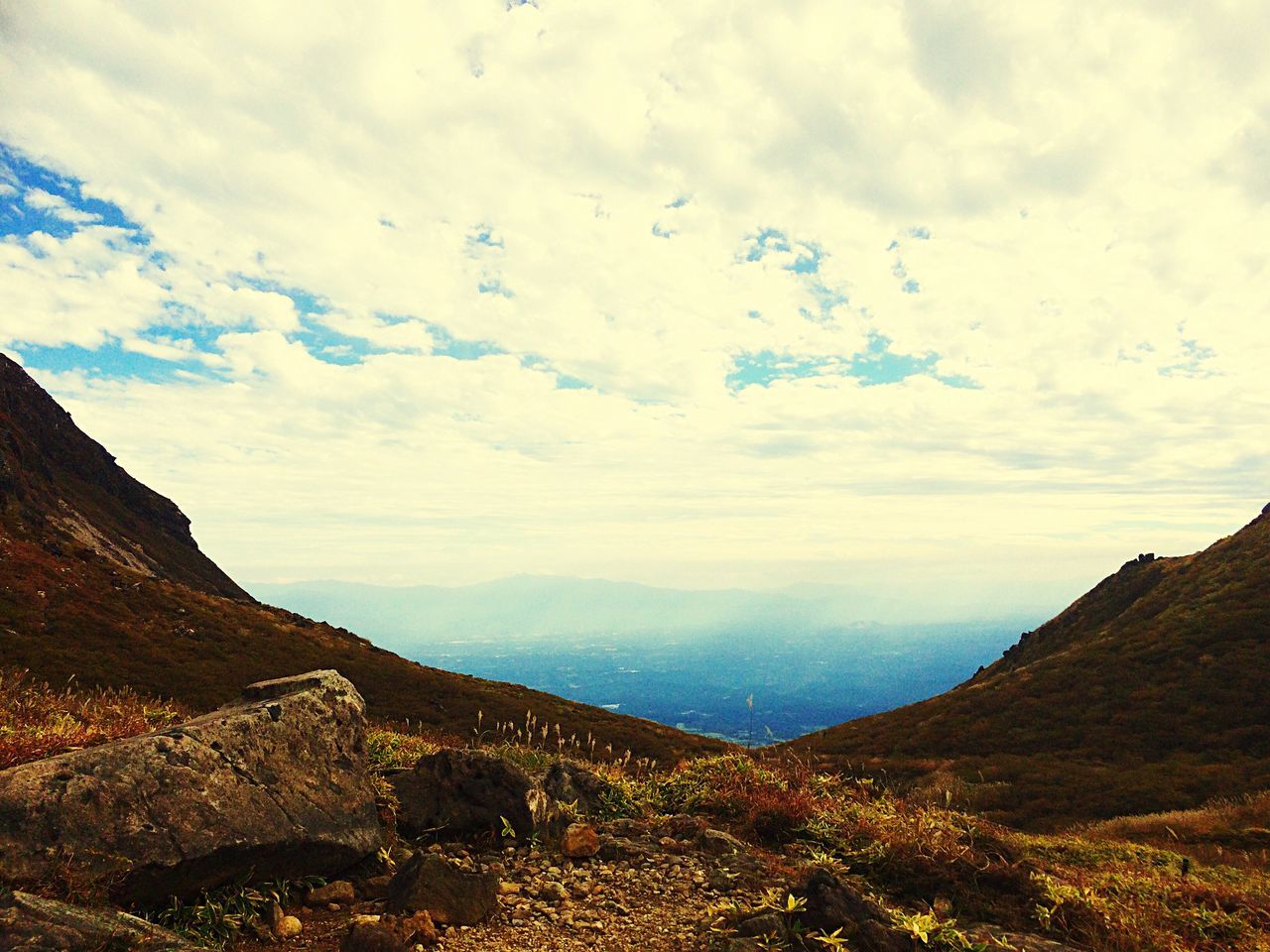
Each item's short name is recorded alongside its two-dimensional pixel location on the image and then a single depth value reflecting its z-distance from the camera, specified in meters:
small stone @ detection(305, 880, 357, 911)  6.74
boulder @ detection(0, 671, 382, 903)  5.43
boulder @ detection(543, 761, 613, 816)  10.41
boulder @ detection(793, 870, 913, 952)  6.05
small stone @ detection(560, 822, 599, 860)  8.48
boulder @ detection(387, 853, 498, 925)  6.42
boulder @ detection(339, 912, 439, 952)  5.55
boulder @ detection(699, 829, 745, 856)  8.97
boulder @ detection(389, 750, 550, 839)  8.79
